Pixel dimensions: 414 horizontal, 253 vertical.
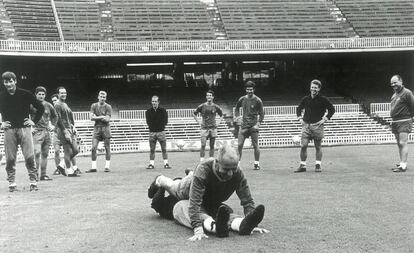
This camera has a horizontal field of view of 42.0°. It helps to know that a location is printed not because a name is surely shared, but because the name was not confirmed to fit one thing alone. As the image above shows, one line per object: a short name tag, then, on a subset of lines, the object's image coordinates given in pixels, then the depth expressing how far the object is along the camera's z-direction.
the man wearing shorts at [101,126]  13.63
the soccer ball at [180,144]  23.28
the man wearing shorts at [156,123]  14.32
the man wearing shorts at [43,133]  11.84
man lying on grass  5.61
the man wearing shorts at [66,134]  12.56
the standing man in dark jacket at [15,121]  9.41
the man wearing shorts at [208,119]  15.14
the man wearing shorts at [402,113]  11.91
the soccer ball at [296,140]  24.29
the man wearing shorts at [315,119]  12.39
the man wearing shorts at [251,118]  13.31
